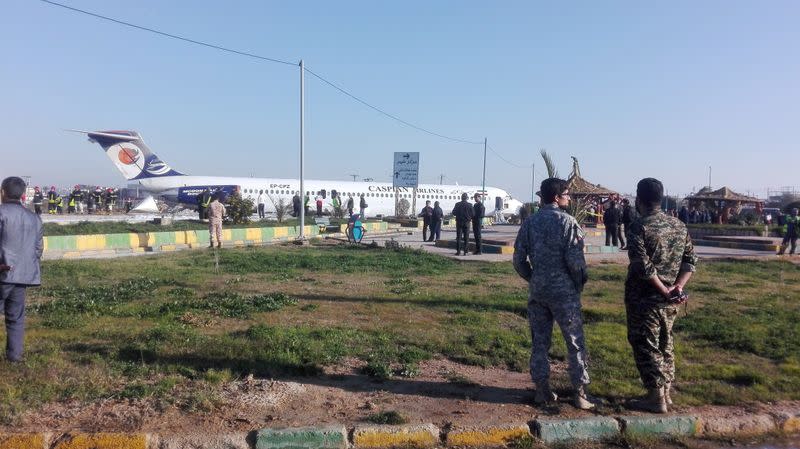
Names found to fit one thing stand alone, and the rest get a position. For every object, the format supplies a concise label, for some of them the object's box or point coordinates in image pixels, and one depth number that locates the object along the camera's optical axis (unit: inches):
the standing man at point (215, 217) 746.8
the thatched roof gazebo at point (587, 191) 1205.7
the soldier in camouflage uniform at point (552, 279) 207.8
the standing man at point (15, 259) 236.4
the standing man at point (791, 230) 784.3
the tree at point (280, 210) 1278.3
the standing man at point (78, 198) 1544.0
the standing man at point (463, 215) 705.6
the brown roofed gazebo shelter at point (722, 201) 1594.5
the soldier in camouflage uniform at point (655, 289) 210.7
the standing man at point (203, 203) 1061.5
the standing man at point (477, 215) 713.0
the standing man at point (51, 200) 1459.2
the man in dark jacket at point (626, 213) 777.6
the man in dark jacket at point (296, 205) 1516.7
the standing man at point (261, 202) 1693.8
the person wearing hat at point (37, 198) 1112.6
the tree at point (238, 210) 1071.0
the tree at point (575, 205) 782.4
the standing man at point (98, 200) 1598.3
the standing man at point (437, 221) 979.3
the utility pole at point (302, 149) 923.4
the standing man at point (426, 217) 1034.7
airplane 1617.9
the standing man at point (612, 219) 869.2
